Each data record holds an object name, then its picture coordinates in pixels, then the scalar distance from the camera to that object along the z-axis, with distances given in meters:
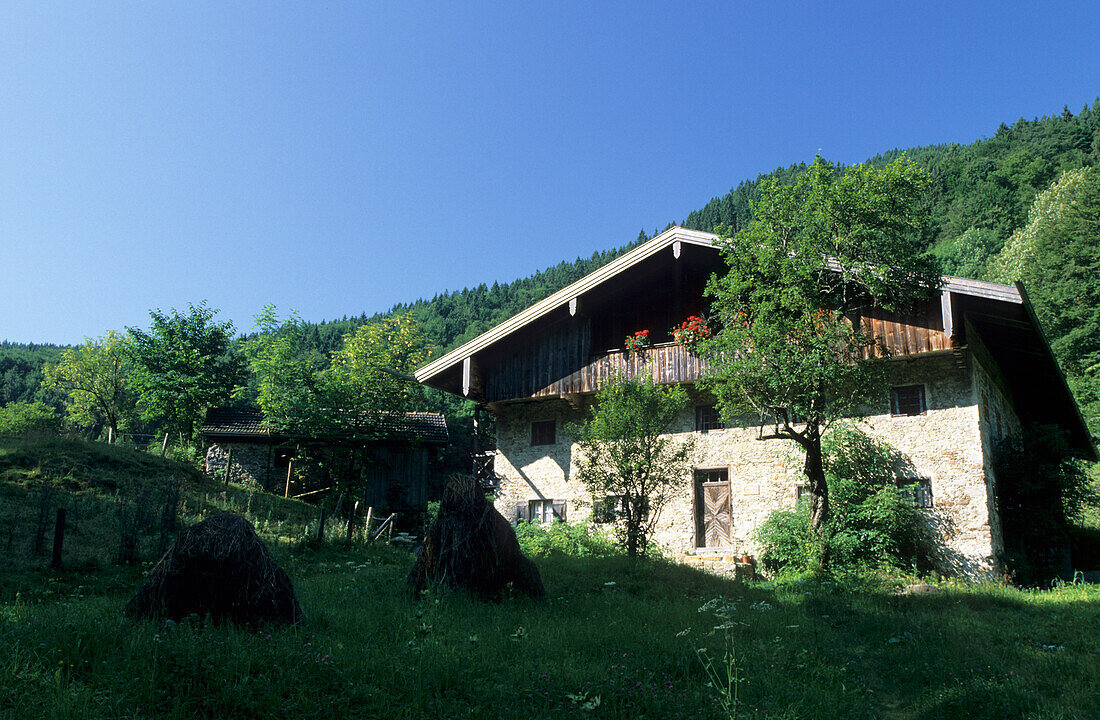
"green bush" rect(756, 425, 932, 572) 14.76
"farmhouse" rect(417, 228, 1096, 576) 15.45
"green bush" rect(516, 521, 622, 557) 16.59
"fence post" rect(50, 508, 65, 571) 11.12
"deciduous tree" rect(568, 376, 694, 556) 15.36
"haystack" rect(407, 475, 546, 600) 9.48
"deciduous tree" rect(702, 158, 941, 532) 14.01
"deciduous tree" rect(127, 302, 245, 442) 37.38
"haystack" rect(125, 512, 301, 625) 6.96
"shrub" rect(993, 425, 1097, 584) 16.30
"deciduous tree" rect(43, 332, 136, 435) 53.38
